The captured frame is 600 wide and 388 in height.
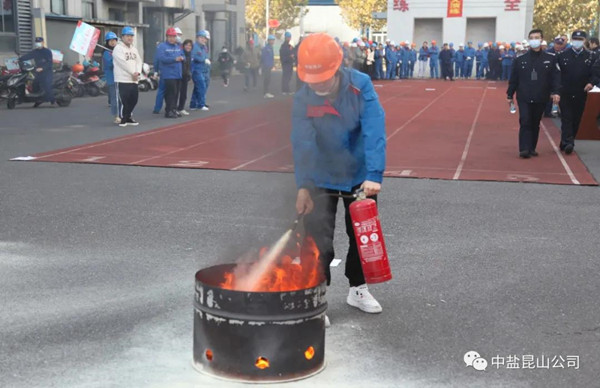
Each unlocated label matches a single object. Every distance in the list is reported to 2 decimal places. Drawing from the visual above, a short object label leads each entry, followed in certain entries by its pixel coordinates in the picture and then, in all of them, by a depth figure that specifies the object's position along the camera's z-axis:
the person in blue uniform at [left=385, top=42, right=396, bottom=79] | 44.69
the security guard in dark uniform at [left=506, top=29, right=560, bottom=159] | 12.80
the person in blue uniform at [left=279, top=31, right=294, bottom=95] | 27.52
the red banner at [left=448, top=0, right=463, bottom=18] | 54.12
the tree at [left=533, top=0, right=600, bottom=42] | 63.50
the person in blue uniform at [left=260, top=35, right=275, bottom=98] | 27.66
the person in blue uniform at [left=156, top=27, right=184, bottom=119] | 19.33
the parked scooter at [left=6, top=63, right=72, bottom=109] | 21.50
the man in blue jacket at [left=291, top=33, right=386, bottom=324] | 4.68
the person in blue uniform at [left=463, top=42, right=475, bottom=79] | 45.97
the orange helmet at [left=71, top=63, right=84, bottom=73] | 26.22
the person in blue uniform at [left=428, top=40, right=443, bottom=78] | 46.81
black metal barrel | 3.96
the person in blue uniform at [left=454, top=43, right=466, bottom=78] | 46.12
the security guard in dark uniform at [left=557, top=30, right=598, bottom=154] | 13.72
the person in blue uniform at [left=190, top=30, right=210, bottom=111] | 21.50
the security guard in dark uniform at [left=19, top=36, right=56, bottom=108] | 21.36
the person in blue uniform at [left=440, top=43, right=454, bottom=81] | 44.50
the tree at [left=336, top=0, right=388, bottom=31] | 68.44
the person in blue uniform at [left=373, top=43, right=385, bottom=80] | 43.69
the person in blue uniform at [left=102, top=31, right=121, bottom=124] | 18.20
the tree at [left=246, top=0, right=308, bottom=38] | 81.50
